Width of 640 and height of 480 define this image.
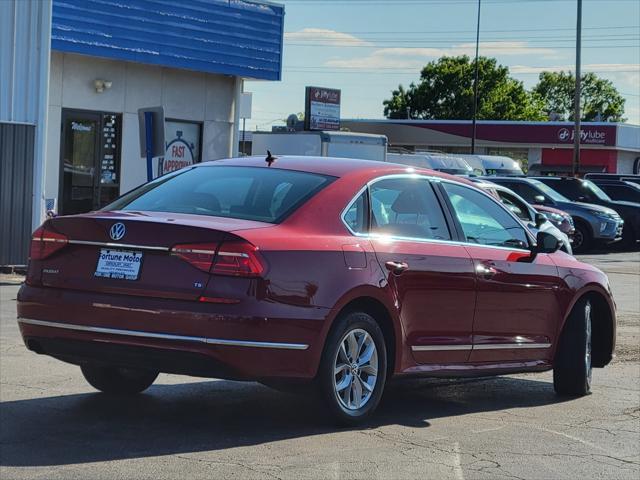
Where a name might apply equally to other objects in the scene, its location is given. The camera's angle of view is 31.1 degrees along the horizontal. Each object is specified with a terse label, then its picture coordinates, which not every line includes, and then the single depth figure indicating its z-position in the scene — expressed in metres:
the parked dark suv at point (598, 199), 30.55
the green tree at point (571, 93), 138.00
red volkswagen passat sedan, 6.19
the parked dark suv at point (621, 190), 33.81
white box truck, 28.42
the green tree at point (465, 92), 95.38
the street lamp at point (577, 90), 40.17
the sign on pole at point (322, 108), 41.81
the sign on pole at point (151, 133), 17.12
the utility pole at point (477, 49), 58.89
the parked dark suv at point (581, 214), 27.89
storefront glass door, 21.33
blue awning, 20.50
